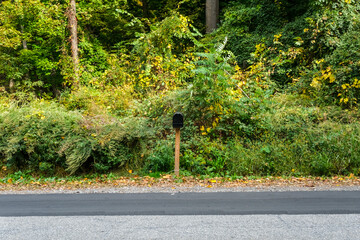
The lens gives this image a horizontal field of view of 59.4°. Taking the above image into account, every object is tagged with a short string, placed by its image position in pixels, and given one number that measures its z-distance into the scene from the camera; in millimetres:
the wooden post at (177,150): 8672
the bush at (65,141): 9191
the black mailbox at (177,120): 8641
